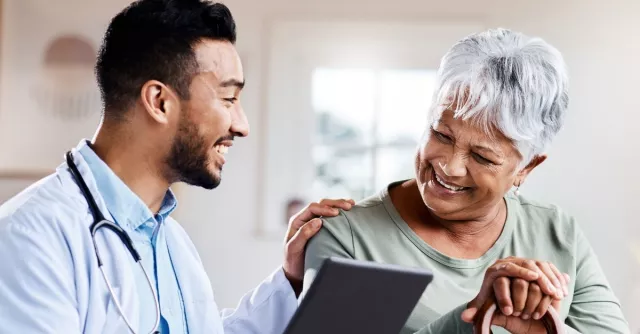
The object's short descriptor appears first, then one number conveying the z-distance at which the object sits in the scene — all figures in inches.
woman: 64.9
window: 169.8
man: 50.1
